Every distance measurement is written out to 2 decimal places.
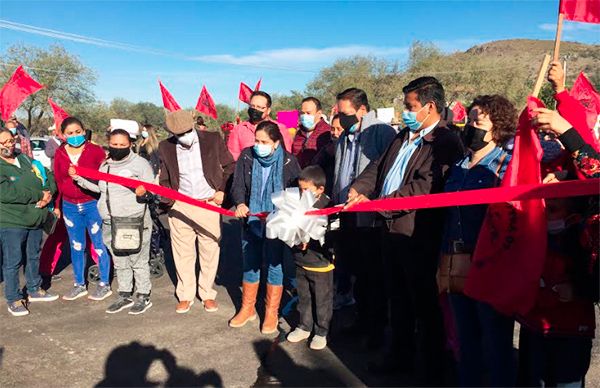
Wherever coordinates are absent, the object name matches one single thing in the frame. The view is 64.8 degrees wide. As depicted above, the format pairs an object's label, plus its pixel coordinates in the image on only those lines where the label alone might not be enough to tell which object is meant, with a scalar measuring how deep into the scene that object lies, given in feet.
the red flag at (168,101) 30.09
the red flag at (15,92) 21.04
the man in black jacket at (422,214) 10.95
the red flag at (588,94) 9.90
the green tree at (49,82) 109.60
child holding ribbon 13.50
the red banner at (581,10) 8.88
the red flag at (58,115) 23.51
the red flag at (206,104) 41.70
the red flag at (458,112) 34.96
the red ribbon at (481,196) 7.63
